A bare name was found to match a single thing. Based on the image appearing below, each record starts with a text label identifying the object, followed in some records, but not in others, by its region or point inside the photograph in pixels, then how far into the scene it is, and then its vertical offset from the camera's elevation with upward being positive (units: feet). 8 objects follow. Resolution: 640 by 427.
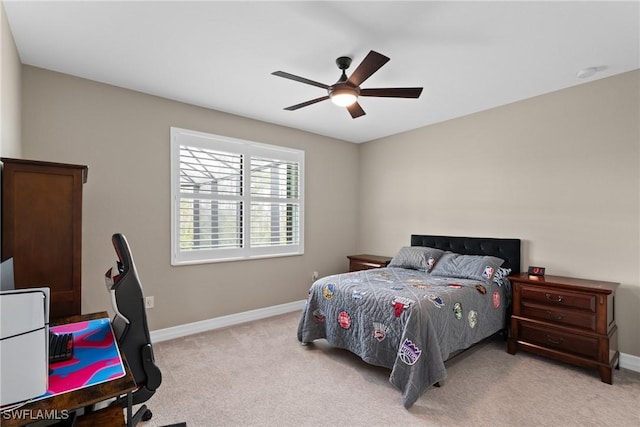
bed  7.45 -2.61
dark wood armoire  5.83 -0.27
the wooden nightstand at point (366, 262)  14.17 -2.17
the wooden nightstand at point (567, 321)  8.36 -3.01
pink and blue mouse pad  3.60 -1.98
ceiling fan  7.25 +3.15
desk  2.98 -1.94
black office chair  5.32 -1.93
